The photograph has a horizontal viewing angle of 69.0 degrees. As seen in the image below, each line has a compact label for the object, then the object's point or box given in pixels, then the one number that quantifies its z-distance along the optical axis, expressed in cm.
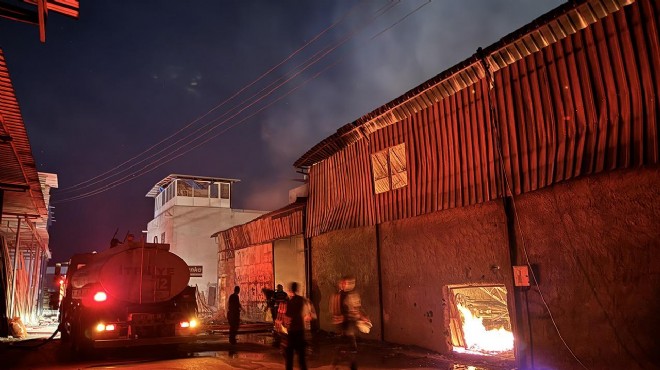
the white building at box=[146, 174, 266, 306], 3738
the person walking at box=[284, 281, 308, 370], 838
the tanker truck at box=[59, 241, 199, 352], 1158
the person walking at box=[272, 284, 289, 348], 1514
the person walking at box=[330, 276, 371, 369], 849
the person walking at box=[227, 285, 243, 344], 1545
